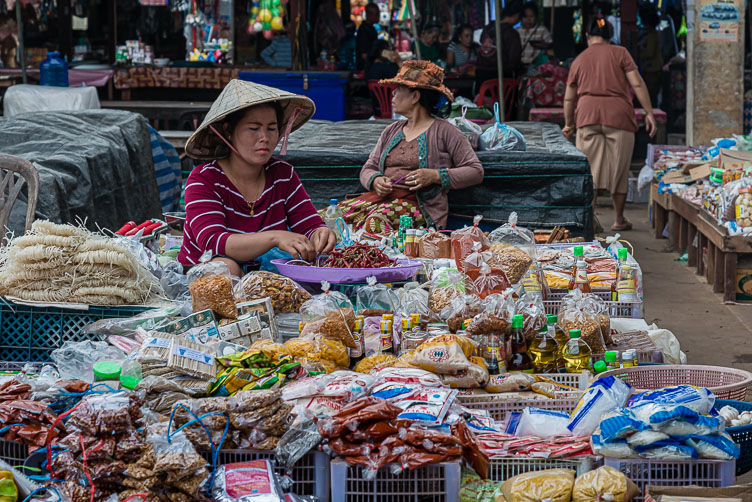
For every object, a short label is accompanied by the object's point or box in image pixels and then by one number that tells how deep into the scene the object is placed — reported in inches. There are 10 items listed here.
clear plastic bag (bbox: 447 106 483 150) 266.8
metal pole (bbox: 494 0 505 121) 393.1
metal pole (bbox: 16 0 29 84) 429.8
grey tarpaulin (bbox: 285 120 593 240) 254.4
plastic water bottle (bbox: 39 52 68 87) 470.0
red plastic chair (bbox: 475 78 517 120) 550.4
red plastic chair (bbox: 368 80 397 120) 531.8
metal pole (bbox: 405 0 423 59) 469.4
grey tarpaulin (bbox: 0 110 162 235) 279.0
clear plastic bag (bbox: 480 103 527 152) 265.3
